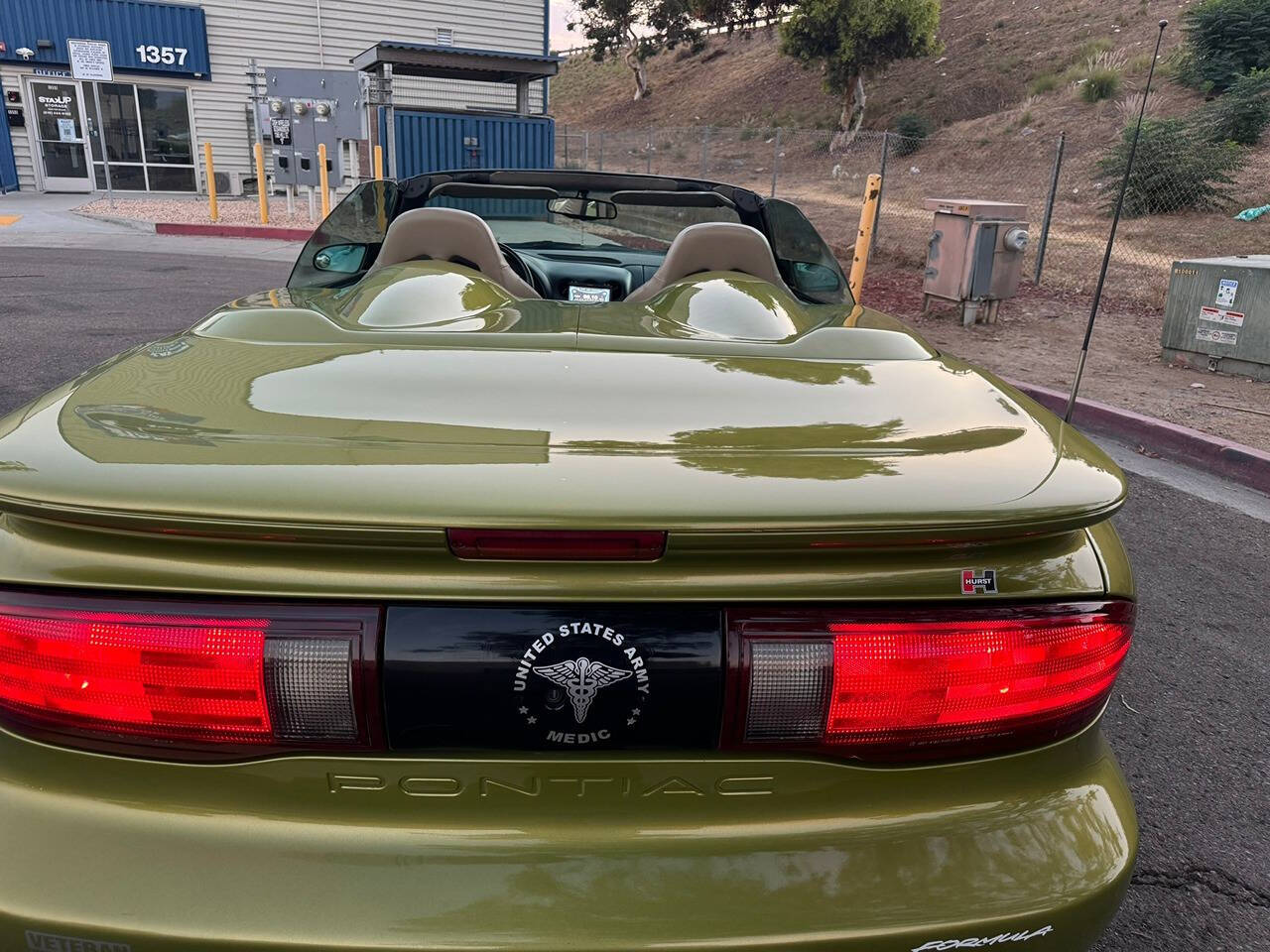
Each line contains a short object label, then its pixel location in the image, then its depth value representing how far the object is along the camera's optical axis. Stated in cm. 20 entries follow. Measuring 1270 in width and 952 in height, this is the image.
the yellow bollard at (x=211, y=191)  1672
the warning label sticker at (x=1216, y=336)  741
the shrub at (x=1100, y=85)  2948
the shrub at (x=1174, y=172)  1617
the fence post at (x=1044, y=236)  1146
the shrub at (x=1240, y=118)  1952
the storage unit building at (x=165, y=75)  2039
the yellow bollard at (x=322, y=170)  1545
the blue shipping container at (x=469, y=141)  1736
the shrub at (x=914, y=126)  3594
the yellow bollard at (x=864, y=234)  960
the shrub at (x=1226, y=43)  2488
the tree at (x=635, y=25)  4988
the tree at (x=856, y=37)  3653
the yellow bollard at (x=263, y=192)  1641
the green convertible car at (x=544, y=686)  112
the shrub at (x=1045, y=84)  3391
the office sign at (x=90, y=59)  1998
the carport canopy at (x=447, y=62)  1525
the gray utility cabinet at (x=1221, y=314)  719
